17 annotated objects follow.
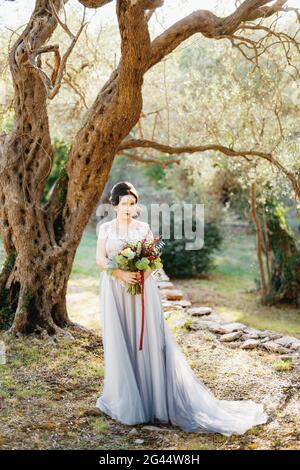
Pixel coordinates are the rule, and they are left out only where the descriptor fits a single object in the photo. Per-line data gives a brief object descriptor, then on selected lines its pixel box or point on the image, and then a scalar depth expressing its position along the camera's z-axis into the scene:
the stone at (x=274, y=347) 7.51
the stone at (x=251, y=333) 8.13
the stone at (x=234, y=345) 7.79
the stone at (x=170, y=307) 9.80
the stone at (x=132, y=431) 4.92
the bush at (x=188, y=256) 14.84
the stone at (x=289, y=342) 7.70
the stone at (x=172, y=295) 10.83
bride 5.20
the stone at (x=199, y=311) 9.53
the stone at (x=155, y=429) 5.02
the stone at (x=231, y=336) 8.02
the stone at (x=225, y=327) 8.37
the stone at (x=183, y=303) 10.14
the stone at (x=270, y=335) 8.22
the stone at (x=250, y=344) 7.69
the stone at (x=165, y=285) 11.79
